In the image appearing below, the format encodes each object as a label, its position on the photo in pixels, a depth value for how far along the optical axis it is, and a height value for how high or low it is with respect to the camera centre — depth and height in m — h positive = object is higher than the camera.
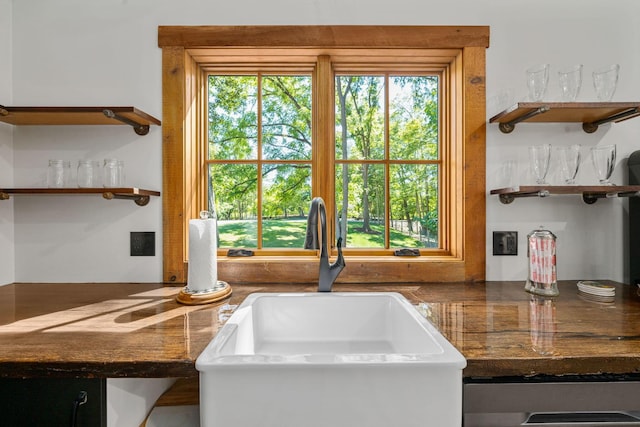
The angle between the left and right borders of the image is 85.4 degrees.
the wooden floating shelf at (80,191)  1.36 +0.08
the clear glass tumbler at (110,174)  1.47 +0.16
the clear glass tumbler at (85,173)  1.46 +0.17
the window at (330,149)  1.68 +0.31
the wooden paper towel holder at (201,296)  1.25 -0.31
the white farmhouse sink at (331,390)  0.73 -0.38
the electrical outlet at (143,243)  1.57 -0.14
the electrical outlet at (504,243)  1.57 -0.15
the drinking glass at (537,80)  1.41 +0.53
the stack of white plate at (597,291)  1.31 -0.32
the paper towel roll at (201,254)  1.27 -0.16
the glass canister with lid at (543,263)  1.33 -0.21
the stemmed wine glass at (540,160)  1.41 +0.20
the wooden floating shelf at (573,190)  1.33 +0.07
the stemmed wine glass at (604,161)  1.38 +0.19
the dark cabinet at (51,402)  0.83 -0.46
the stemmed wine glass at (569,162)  1.41 +0.19
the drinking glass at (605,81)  1.39 +0.52
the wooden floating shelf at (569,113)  1.33 +0.39
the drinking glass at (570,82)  1.42 +0.53
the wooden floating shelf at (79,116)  1.35 +0.40
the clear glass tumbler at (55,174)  1.46 +0.16
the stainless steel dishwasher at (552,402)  0.81 -0.46
